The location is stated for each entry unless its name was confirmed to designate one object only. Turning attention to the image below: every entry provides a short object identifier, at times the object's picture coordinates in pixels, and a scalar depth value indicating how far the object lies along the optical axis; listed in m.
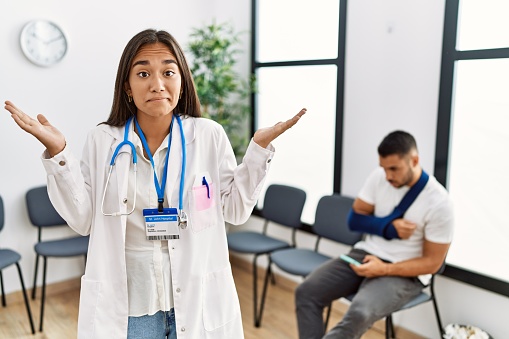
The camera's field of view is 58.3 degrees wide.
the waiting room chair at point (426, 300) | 2.42
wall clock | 3.34
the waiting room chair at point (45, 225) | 3.15
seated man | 2.34
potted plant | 3.69
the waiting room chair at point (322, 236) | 2.95
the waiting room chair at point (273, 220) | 3.29
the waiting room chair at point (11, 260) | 2.90
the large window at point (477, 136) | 2.48
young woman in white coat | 1.35
